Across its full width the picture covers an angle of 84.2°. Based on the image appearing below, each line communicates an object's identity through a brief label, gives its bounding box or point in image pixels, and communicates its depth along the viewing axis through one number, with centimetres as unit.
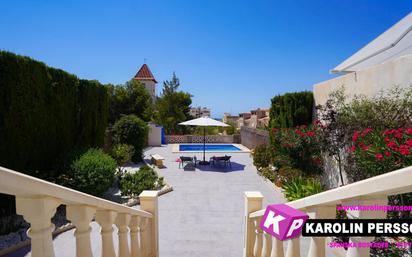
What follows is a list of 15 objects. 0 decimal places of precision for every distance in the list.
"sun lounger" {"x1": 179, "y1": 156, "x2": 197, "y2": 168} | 1285
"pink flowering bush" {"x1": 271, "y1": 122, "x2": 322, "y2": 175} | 833
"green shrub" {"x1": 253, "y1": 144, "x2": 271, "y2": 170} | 1161
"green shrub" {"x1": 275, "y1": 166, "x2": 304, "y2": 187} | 830
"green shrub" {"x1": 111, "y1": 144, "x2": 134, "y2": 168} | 1222
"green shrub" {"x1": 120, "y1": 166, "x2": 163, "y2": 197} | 798
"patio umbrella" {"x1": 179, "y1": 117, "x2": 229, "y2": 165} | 1369
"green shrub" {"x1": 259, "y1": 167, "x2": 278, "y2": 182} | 984
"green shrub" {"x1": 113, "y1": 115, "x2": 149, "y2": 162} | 1416
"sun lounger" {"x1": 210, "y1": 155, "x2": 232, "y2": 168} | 1278
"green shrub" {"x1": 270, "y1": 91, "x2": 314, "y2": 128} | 1014
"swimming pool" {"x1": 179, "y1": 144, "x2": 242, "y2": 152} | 2075
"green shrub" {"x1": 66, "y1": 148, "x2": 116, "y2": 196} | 666
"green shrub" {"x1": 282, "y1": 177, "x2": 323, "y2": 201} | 648
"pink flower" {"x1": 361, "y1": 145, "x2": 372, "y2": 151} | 496
